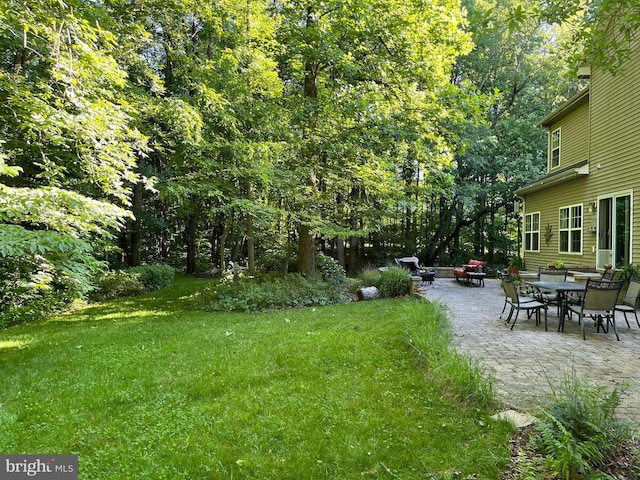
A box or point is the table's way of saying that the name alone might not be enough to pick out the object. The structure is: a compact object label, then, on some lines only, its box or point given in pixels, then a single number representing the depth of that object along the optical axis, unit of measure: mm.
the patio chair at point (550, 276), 7751
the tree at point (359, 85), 7727
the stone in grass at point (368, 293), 9703
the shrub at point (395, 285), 9876
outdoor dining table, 5773
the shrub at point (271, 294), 8469
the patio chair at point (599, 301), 5227
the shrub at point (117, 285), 10281
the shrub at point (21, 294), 7383
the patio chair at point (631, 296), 5656
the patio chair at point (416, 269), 12258
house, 8438
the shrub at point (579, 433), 2234
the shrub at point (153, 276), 11664
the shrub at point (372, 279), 10364
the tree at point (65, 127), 4094
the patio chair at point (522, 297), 6321
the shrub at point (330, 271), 10617
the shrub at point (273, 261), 13461
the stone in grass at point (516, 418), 2811
